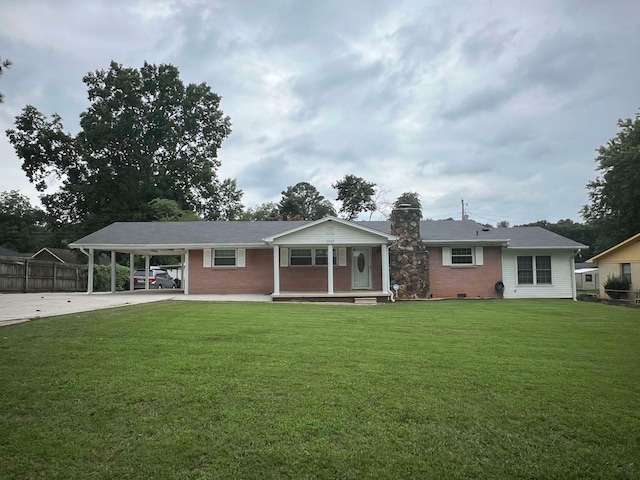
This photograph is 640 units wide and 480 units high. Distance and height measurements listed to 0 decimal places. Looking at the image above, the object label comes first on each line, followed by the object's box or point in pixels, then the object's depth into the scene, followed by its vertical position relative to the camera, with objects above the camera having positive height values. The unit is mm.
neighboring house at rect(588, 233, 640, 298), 24141 +379
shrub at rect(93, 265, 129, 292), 25828 +67
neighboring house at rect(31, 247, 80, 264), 36906 +1961
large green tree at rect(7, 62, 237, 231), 41188 +12162
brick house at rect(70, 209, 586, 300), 20969 +499
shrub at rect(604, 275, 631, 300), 24344 -978
